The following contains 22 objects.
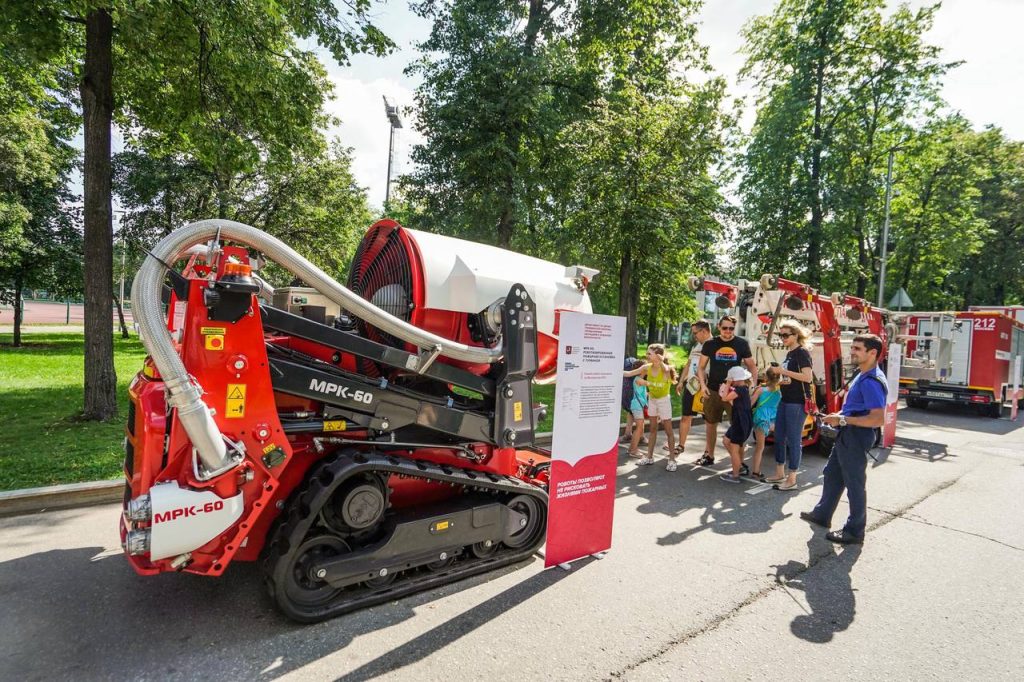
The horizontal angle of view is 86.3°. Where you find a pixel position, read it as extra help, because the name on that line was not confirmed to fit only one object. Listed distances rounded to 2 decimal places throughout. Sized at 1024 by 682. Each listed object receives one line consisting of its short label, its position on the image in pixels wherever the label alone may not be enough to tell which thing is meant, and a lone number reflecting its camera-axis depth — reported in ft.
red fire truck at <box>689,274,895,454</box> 24.70
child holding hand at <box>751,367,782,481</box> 21.08
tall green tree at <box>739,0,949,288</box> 59.21
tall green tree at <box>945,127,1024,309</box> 85.25
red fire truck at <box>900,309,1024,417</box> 41.04
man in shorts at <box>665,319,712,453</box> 22.26
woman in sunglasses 19.84
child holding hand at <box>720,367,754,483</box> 20.06
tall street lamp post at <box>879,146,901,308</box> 60.34
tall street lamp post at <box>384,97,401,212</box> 68.41
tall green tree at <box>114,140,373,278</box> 54.75
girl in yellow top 22.48
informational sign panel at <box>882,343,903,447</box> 27.20
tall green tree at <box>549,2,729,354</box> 36.24
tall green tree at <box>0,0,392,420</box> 21.16
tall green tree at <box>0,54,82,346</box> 54.29
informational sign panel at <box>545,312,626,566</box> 12.10
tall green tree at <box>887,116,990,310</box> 71.15
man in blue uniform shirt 14.76
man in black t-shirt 20.80
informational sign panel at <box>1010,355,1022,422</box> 41.27
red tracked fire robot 8.96
